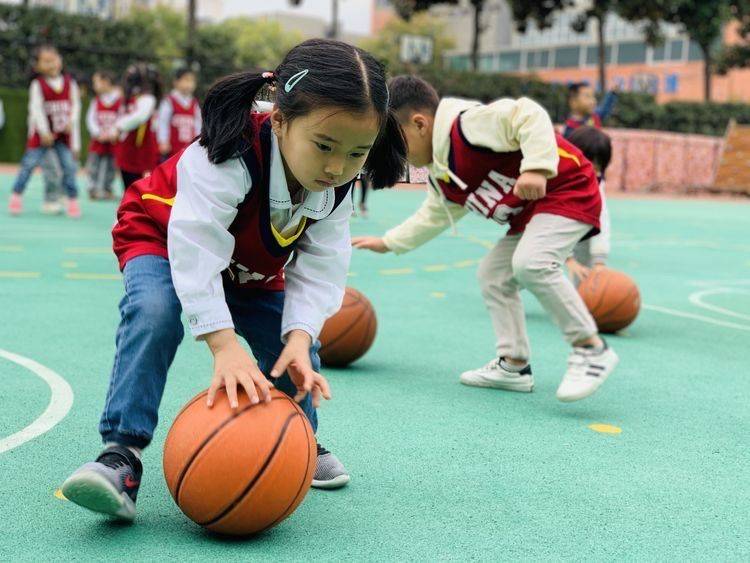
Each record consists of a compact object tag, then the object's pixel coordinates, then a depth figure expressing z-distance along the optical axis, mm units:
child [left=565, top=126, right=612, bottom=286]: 7020
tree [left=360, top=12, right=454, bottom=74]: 74625
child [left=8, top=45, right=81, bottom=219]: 12169
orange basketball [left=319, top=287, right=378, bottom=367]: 5168
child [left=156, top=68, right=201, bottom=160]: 12906
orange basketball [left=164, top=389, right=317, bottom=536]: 2742
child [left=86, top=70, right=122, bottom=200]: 15133
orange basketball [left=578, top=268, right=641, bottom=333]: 6680
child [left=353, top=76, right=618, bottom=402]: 4551
